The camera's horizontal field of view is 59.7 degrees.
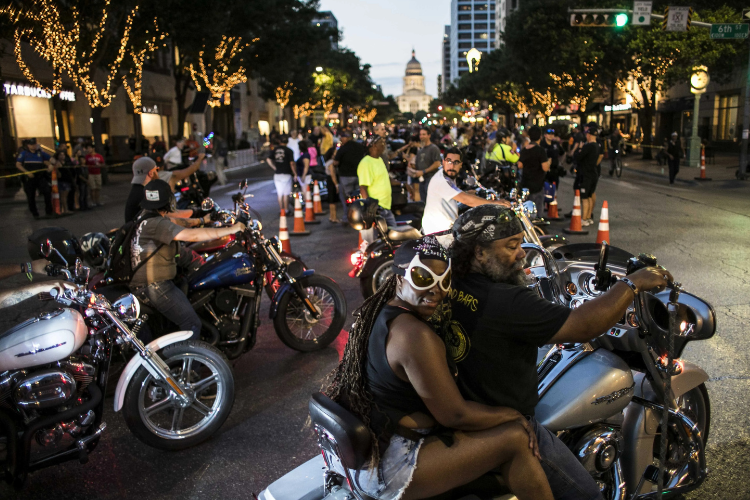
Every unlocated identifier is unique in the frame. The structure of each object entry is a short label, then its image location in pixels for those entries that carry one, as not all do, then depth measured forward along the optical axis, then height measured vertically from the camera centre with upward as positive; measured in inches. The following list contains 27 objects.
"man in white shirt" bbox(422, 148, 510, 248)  253.3 -32.3
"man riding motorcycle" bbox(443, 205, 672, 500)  97.0 -30.1
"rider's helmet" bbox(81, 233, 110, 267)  229.5 -41.8
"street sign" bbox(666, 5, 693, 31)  752.3 +107.9
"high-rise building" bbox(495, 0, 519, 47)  4525.8 +823.1
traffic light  784.3 +112.9
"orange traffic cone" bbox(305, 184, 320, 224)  559.5 -77.4
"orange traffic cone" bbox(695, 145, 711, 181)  855.8 -81.2
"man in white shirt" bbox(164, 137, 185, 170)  626.2 -29.3
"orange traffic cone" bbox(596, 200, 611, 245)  372.0 -62.4
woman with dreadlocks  90.6 -41.9
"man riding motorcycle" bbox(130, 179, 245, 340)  192.5 -38.3
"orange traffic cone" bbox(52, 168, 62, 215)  627.5 -62.1
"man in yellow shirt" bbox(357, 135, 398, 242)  362.6 -30.5
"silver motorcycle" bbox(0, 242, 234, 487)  145.9 -59.8
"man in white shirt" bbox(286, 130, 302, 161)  632.4 -17.7
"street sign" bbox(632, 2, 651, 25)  776.9 +118.2
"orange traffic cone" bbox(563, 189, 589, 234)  456.1 -72.4
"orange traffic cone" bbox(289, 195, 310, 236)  493.4 -74.2
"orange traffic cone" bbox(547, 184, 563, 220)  538.3 -78.0
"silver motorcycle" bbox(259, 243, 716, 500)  112.4 -52.0
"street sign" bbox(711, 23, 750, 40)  711.7 +87.0
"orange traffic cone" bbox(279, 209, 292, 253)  388.0 -64.8
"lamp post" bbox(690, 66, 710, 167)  898.1 -1.3
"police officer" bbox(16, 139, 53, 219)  621.9 -41.5
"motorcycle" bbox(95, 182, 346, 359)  211.3 -57.3
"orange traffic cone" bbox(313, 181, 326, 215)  585.9 -70.5
